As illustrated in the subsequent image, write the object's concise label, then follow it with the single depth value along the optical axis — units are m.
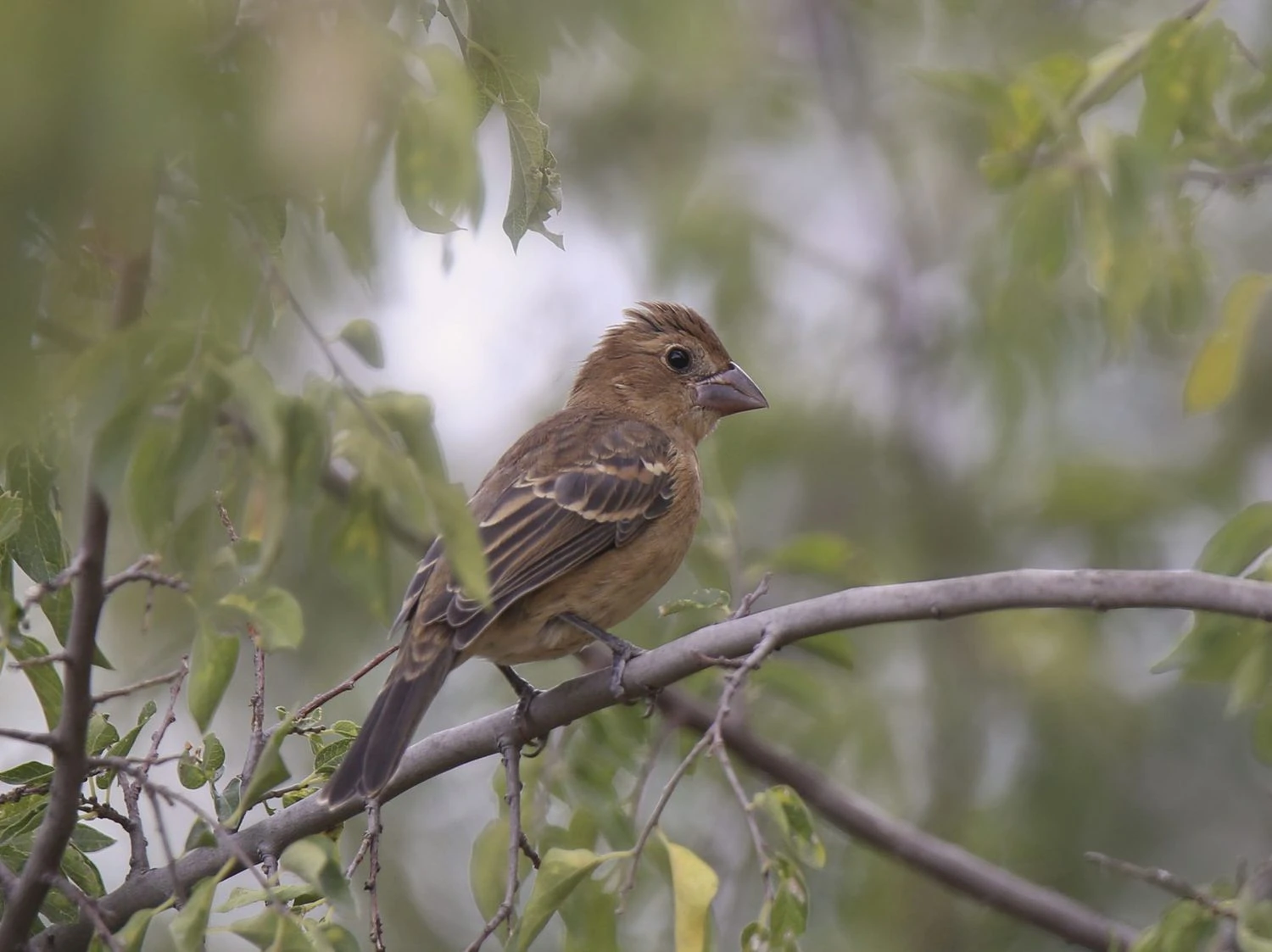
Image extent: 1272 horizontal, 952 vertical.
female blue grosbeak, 8.88
